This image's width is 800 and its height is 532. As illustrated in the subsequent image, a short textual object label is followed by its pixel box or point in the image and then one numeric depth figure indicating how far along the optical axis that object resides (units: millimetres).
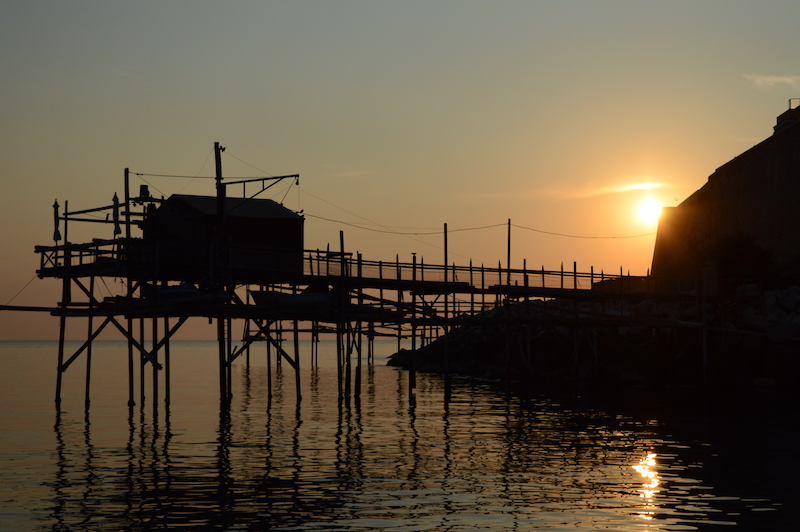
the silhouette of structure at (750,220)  63375
